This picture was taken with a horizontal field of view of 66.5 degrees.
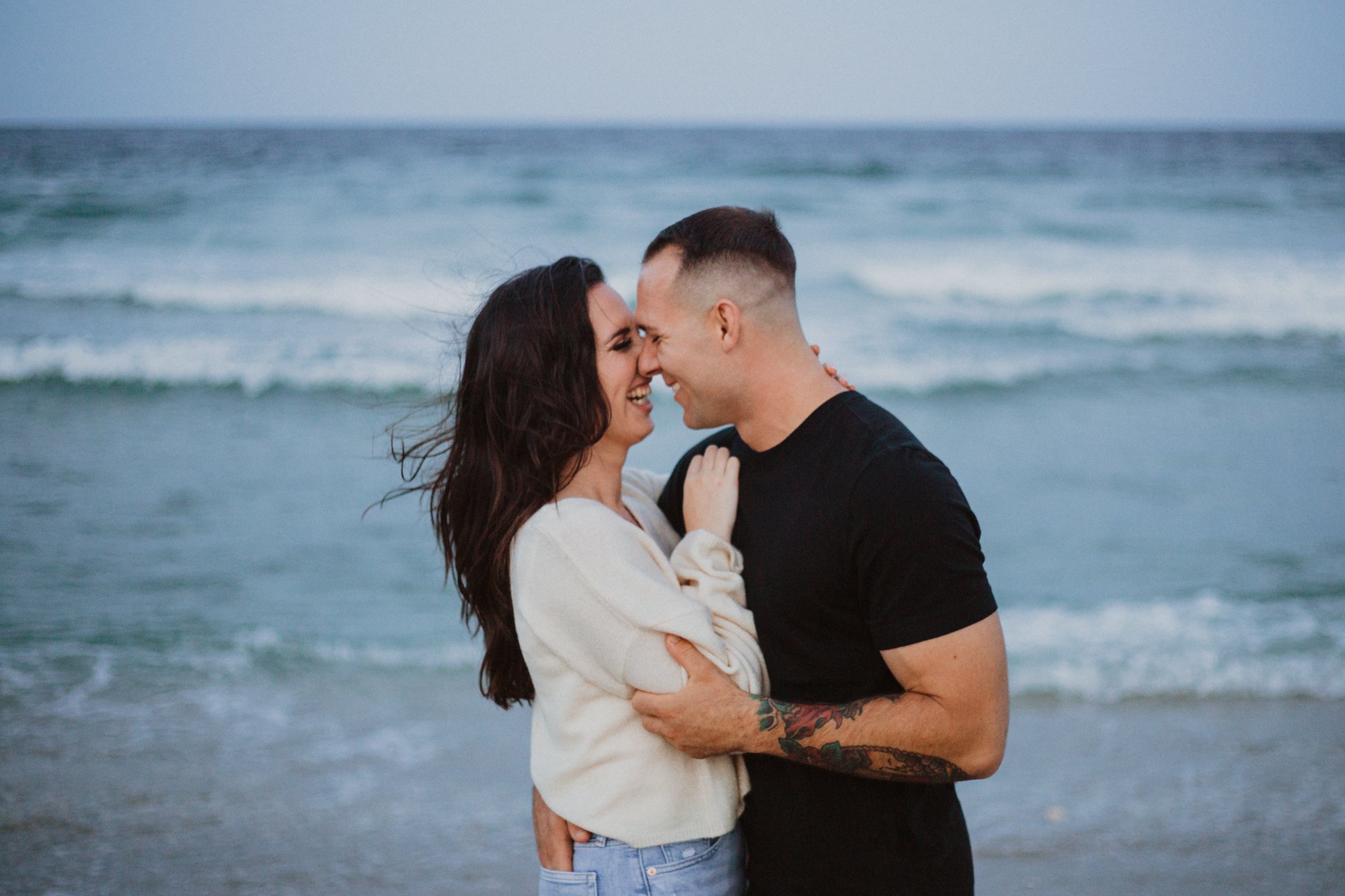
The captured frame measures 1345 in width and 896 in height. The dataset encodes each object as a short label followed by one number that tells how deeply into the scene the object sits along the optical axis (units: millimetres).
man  2066
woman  2162
